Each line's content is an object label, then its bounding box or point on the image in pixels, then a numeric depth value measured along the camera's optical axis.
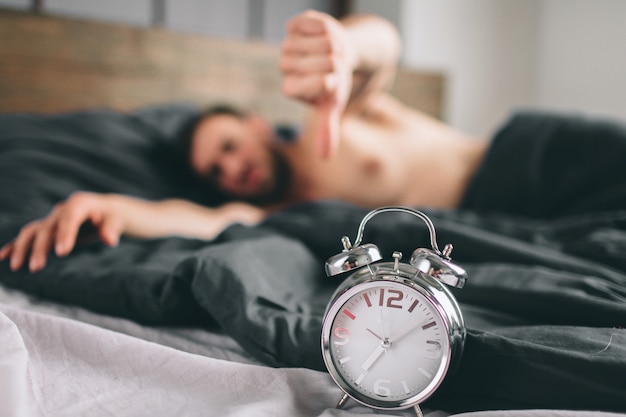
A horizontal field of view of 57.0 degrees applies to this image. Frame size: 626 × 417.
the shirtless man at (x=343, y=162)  1.40
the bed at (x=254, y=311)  0.57
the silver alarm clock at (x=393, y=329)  0.57
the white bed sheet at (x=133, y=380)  0.56
